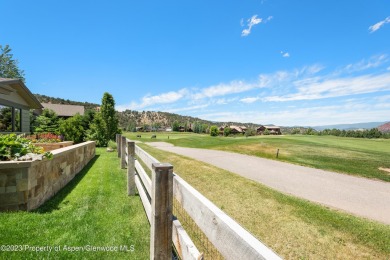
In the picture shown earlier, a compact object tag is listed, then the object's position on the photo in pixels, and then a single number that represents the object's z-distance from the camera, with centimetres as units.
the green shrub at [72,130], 1831
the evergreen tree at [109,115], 2122
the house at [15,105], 1334
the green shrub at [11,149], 446
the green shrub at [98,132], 2053
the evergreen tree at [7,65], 3572
